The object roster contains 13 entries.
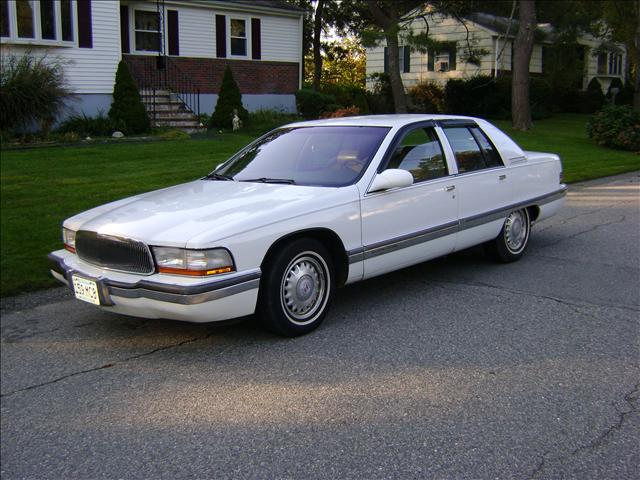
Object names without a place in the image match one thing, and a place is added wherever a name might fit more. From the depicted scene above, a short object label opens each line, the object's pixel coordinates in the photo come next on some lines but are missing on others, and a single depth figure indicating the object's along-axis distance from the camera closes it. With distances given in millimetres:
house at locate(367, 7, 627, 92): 32562
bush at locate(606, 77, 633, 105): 38309
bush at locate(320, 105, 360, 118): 22077
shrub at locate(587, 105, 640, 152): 19828
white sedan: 4547
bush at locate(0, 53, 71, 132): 16859
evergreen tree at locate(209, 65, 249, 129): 20922
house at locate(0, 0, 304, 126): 19000
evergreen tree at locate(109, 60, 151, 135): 18609
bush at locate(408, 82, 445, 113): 32156
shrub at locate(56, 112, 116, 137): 18234
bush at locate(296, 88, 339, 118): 24141
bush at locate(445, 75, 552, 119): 30500
